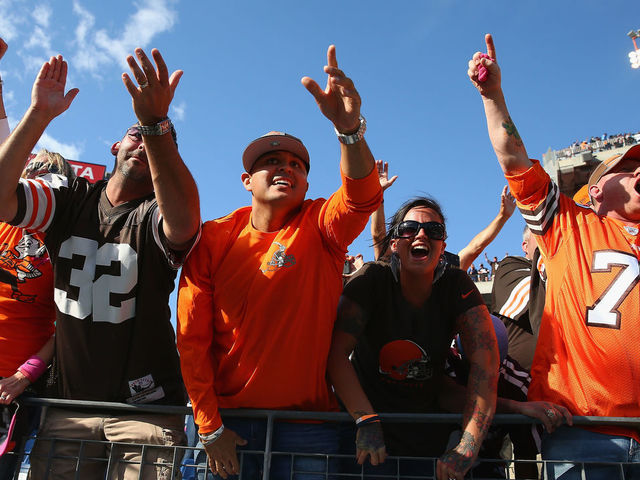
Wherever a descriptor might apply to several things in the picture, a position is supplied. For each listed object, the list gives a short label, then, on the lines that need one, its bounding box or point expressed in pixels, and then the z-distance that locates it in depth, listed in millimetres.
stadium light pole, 40625
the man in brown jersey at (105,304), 2525
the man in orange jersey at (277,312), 2271
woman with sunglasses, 2516
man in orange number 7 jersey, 2301
